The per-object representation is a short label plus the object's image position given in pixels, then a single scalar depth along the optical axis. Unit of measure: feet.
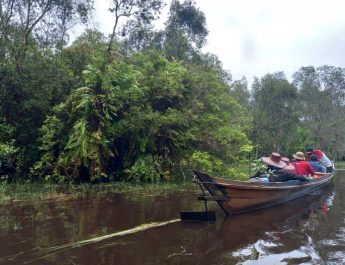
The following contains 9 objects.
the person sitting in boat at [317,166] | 48.14
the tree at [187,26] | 67.89
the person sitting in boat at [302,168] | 38.17
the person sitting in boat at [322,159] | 50.96
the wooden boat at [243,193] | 26.13
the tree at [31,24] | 45.19
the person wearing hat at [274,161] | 33.81
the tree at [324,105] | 113.50
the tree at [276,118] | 103.71
